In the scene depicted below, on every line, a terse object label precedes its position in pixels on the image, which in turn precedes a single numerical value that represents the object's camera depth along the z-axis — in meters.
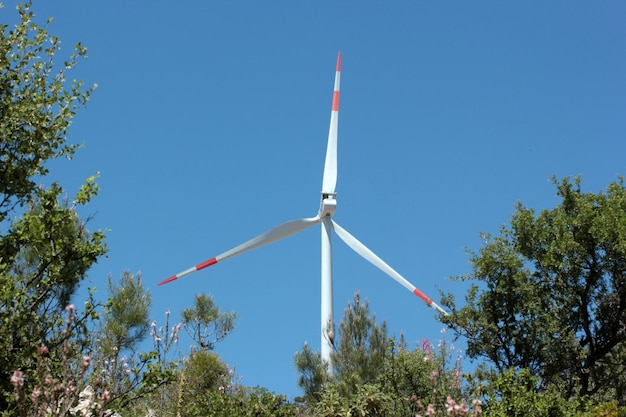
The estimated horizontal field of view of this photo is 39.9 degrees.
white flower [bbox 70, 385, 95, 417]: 11.65
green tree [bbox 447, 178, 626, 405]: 24.97
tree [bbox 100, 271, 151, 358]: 31.88
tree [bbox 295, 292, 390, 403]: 29.20
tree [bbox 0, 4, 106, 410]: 13.04
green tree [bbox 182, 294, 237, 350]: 37.28
